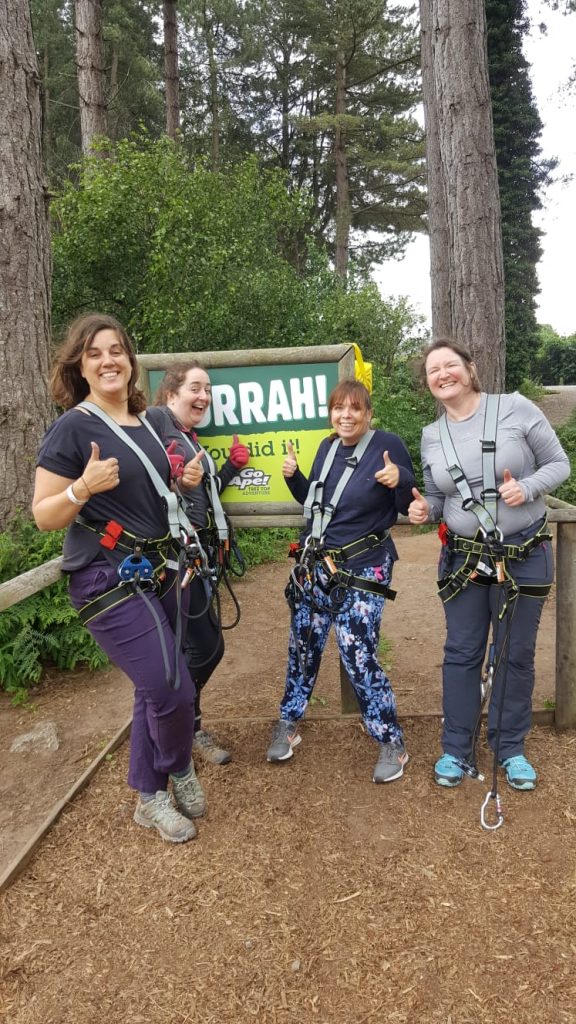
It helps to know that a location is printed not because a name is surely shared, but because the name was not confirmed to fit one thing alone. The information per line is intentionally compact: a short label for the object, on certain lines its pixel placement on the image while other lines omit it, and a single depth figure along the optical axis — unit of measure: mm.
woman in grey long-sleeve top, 2846
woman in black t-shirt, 2436
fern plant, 4762
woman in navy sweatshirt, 3027
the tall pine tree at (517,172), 18250
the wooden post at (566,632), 3562
